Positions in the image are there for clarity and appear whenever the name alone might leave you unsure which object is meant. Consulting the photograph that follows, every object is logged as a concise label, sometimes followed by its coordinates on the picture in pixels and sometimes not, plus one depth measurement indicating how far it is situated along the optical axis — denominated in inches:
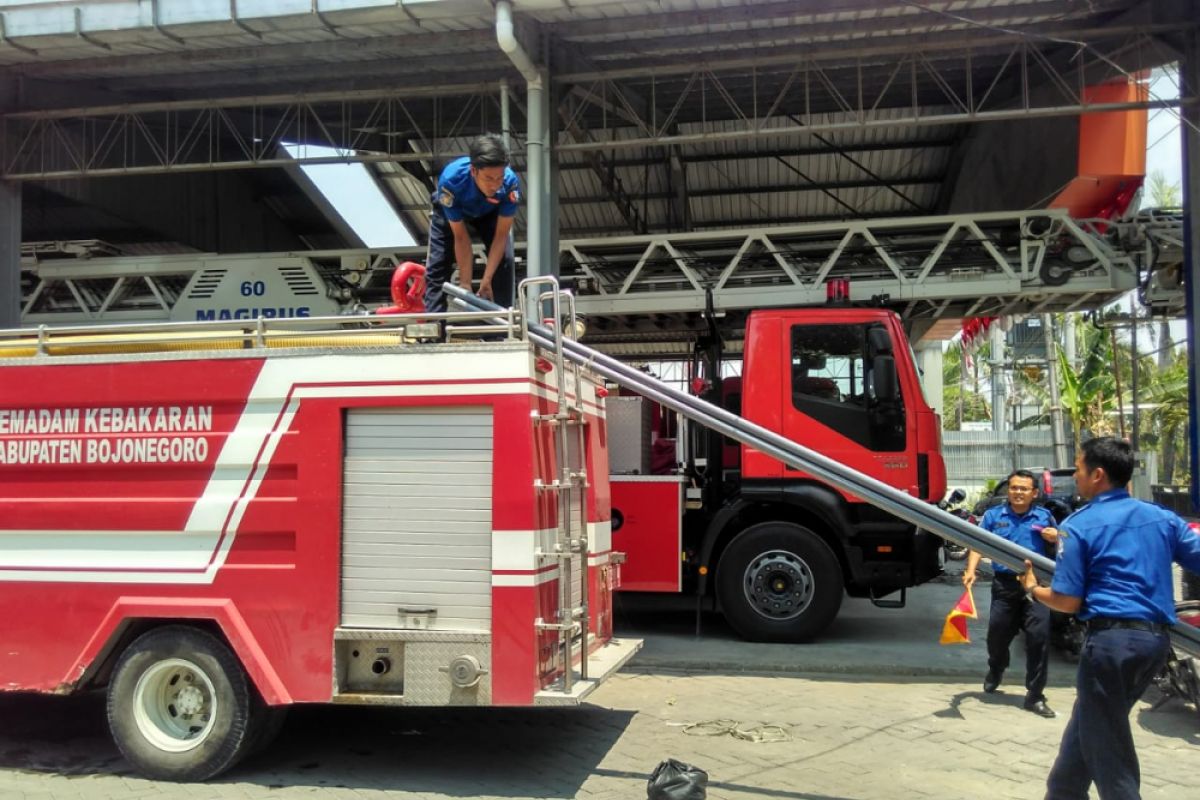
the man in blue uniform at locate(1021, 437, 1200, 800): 138.1
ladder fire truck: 306.2
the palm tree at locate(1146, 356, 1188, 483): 903.1
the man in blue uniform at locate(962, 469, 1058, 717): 248.2
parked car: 331.0
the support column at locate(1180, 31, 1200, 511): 409.7
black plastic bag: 169.9
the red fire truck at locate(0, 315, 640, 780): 175.6
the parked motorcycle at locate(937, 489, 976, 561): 329.7
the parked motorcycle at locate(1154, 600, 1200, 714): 232.2
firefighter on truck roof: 223.5
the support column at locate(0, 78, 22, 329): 503.8
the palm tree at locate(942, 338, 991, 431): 1594.5
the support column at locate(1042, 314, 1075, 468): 939.3
